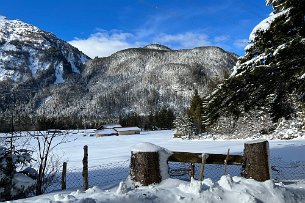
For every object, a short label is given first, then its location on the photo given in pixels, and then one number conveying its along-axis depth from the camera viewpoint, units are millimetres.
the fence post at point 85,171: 6489
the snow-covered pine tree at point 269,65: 4513
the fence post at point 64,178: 7061
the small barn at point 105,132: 63967
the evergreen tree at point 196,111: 39307
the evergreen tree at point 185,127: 38012
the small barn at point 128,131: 65489
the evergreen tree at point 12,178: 6139
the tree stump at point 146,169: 4488
